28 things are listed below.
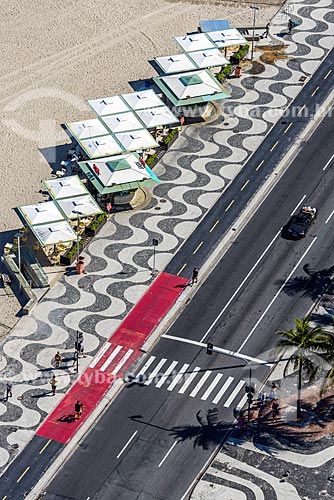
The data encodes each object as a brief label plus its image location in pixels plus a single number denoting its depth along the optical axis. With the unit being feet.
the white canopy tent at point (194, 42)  575.79
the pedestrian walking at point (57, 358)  446.60
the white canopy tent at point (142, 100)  542.49
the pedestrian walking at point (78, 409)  428.15
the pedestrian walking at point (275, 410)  429.38
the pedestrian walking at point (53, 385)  436.35
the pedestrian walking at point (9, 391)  434.71
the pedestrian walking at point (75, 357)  447.42
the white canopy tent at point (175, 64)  563.89
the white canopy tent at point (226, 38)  580.71
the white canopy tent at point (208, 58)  567.59
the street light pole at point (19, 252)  476.21
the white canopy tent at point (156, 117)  533.55
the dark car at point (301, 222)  494.18
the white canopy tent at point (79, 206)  491.31
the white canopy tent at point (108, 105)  538.47
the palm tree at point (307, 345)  410.93
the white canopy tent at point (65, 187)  500.33
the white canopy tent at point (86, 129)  526.57
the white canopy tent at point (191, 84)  548.72
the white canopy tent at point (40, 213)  487.61
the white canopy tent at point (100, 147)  518.37
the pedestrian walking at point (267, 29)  607.37
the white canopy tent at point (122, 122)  530.27
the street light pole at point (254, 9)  598.02
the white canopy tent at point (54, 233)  478.59
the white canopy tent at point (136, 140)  521.24
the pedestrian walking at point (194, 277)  475.31
